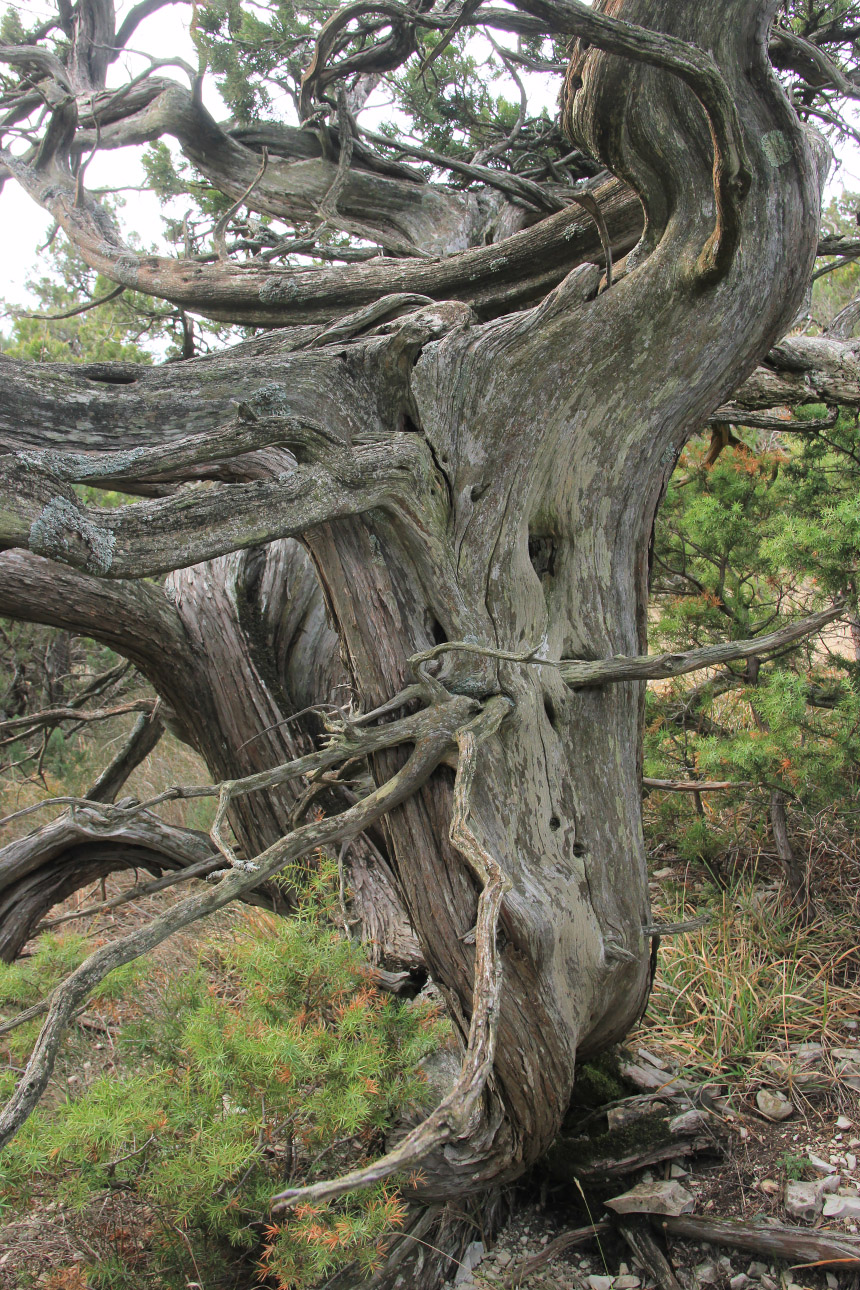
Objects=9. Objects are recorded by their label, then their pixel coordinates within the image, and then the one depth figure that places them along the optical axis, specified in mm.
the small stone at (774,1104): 3174
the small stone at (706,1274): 2600
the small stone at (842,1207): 2639
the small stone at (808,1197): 2670
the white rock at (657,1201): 2723
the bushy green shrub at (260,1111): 2209
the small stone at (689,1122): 2992
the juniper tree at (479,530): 2066
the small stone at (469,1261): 2727
